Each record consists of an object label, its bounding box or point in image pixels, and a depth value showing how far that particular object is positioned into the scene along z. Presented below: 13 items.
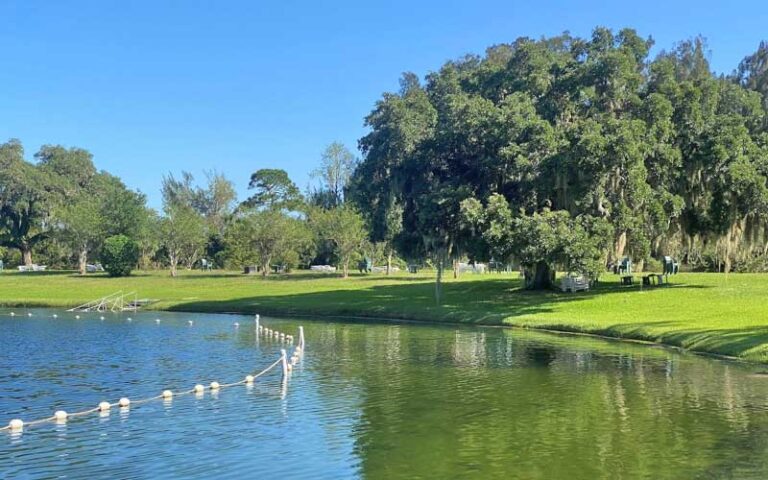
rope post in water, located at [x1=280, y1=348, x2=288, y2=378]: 23.08
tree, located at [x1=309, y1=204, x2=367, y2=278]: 83.62
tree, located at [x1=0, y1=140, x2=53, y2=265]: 106.31
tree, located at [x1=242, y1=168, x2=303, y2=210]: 128.38
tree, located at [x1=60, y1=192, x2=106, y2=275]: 90.62
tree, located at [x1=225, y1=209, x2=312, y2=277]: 85.25
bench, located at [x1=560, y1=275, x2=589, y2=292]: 46.69
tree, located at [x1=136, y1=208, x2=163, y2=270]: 89.50
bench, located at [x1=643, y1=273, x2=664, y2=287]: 47.41
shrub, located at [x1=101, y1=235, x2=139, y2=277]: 83.31
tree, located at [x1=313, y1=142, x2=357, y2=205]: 119.94
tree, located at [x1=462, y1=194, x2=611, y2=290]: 36.84
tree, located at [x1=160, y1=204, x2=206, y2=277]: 88.19
